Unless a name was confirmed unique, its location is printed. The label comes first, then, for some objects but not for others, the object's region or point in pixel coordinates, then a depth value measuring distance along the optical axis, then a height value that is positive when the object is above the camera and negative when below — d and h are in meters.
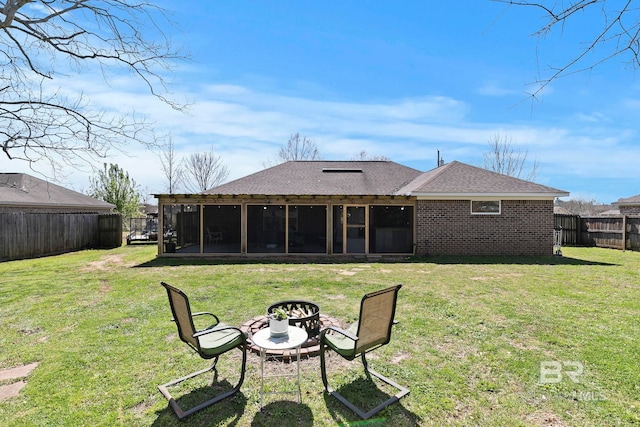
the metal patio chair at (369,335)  3.02 -1.21
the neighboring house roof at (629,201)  19.52 +0.90
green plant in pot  3.24 -1.13
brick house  12.41 +0.01
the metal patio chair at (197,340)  3.04 -1.32
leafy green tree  25.61 +2.12
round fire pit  4.00 -1.53
